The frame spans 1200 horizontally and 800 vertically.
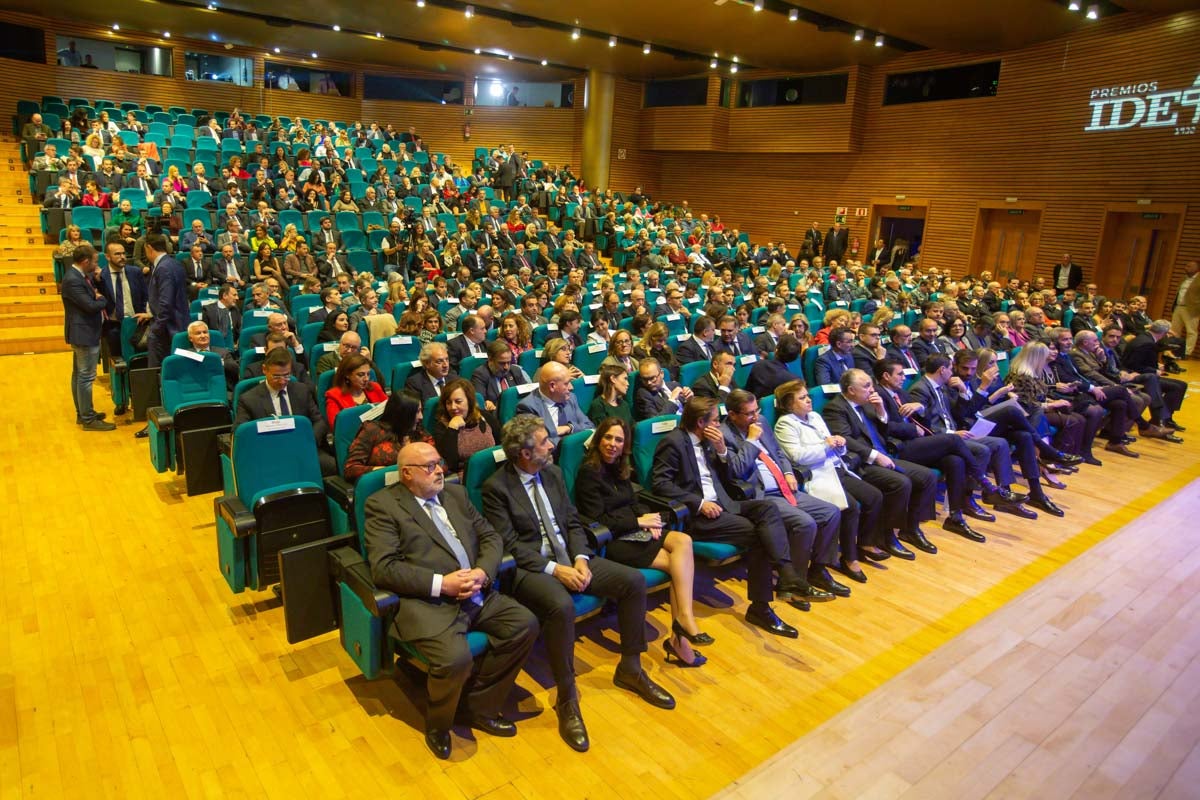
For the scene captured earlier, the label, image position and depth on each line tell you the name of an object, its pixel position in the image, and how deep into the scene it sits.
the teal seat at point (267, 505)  2.94
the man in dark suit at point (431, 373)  4.14
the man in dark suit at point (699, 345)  5.64
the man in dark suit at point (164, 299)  5.05
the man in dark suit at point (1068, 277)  12.01
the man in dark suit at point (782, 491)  3.51
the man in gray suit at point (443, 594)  2.42
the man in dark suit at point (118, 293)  5.54
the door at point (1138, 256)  11.31
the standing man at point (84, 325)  4.93
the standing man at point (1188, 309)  10.38
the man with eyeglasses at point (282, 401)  3.64
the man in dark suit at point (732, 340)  5.72
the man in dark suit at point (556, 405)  3.76
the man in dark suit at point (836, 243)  15.27
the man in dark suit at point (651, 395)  4.03
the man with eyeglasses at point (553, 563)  2.62
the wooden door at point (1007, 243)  12.99
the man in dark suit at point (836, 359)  5.06
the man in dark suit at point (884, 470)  3.98
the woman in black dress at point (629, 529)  3.00
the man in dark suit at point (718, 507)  3.28
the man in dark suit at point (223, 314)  5.79
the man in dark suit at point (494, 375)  4.44
